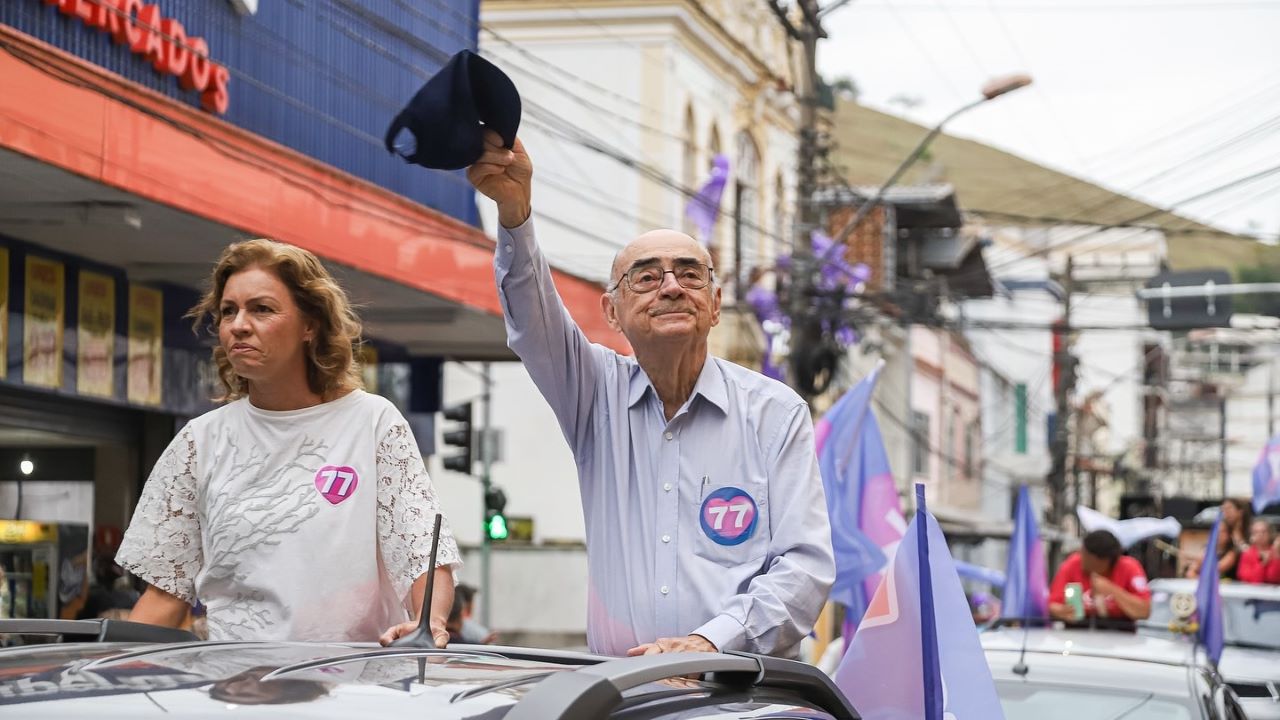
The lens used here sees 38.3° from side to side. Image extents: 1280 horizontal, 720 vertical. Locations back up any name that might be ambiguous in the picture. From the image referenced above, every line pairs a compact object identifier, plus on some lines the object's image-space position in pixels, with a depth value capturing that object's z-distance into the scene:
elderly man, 4.02
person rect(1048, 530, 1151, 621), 11.65
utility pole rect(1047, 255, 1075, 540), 37.34
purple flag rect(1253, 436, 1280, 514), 22.37
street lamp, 18.61
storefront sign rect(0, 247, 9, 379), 11.48
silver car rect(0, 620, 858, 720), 2.44
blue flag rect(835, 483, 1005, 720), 4.43
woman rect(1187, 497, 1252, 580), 17.02
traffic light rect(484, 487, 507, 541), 21.81
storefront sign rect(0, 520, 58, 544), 12.59
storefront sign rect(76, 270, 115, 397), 12.59
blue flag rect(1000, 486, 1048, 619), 13.16
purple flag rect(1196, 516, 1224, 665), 11.19
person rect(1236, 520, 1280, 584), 16.06
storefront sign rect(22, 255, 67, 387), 11.86
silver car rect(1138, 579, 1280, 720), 12.88
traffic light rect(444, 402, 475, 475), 19.69
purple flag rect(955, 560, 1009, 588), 20.70
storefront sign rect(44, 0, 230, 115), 11.40
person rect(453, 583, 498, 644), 13.55
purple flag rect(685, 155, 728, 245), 24.11
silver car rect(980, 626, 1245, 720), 7.61
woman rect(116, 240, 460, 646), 4.00
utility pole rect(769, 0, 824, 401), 20.62
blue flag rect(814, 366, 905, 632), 10.24
